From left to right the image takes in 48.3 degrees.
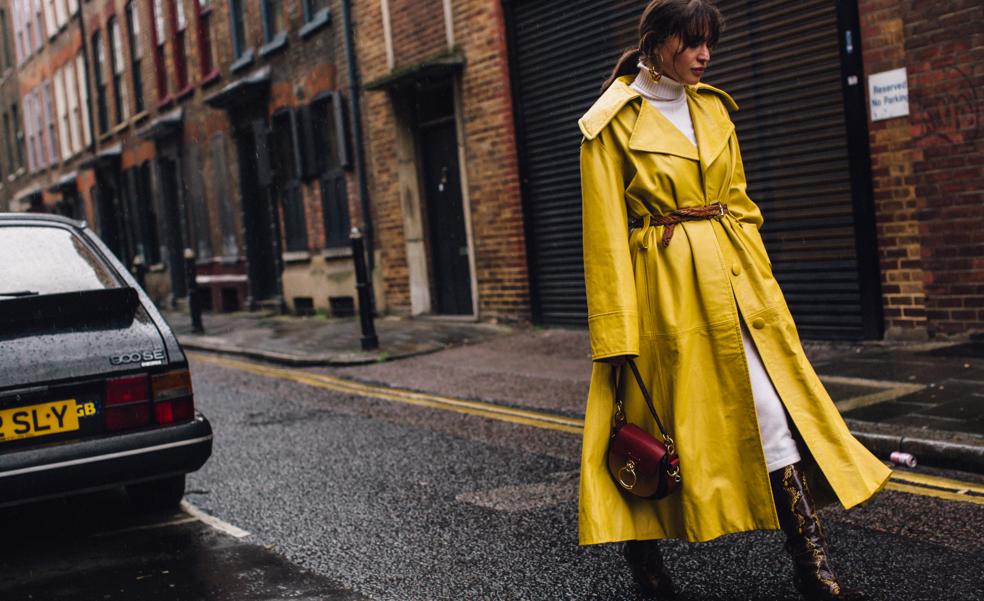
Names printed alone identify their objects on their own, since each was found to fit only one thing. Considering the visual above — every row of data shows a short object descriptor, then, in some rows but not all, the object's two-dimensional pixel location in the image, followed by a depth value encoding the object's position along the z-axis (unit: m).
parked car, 4.56
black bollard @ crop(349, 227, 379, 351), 11.70
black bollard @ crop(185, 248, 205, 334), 16.41
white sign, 8.41
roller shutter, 9.03
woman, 3.34
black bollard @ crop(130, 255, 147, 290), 16.58
